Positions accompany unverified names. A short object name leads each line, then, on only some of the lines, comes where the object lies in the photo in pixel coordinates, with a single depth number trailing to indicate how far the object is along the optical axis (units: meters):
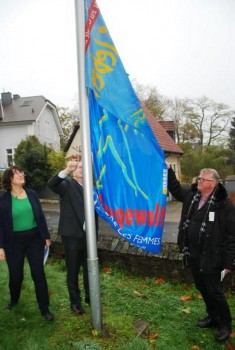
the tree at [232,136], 48.75
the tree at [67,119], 46.09
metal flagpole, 3.44
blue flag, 3.55
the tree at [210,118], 45.50
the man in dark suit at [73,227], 4.11
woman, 3.99
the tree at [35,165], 22.97
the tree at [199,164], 29.66
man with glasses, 3.60
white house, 31.59
